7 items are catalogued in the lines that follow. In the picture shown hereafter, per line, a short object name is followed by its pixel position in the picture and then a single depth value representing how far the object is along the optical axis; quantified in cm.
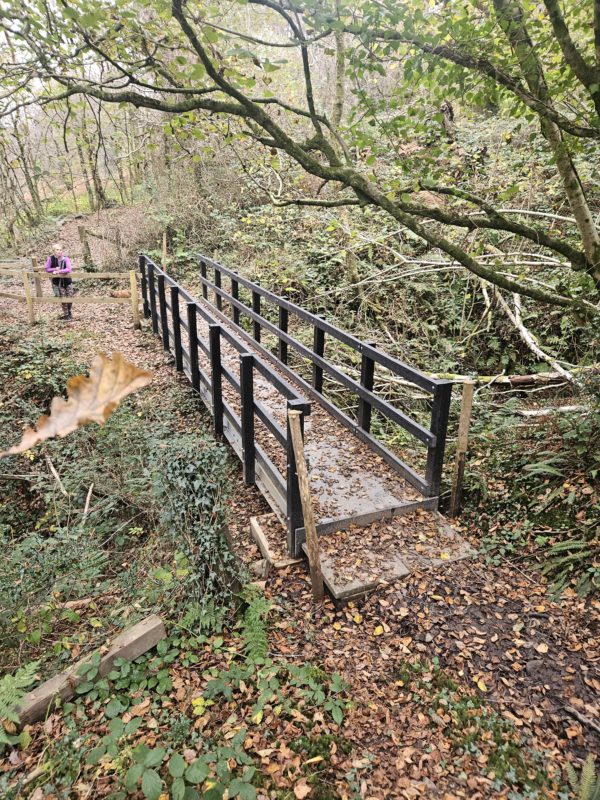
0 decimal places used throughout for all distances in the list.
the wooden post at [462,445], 418
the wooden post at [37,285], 1053
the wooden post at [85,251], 1479
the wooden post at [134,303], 1025
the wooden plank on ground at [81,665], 281
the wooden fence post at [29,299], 992
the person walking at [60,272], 1040
